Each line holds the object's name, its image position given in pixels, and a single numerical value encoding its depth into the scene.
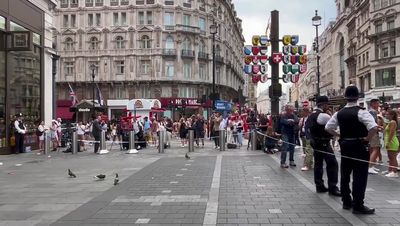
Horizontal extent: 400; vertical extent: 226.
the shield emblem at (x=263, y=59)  20.17
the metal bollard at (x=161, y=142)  20.00
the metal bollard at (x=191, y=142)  20.42
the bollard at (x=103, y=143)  20.31
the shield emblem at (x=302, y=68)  20.16
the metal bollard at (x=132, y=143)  19.86
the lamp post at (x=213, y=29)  35.16
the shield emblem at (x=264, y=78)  20.84
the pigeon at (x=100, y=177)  10.98
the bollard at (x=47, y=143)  19.85
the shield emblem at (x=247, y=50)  20.50
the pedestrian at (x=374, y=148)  11.83
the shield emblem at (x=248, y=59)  20.35
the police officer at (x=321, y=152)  8.88
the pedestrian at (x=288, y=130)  12.96
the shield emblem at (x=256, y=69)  20.41
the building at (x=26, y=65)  19.30
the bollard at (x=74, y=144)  20.30
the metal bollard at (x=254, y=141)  20.61
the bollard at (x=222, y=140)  20.62
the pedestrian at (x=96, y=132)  20.52
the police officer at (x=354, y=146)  7.02
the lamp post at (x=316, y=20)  29.12
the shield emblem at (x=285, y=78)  20.40
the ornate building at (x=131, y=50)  64.25
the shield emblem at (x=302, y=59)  19.81
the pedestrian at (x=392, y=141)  11.38
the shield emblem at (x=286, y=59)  19.67
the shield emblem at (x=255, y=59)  20.23
